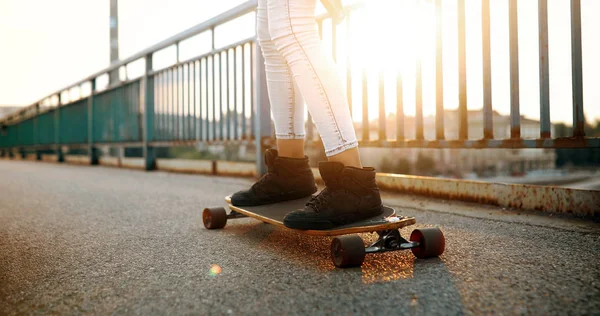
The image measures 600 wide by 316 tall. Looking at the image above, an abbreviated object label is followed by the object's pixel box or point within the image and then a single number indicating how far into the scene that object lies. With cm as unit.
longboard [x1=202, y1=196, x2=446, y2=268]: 109
